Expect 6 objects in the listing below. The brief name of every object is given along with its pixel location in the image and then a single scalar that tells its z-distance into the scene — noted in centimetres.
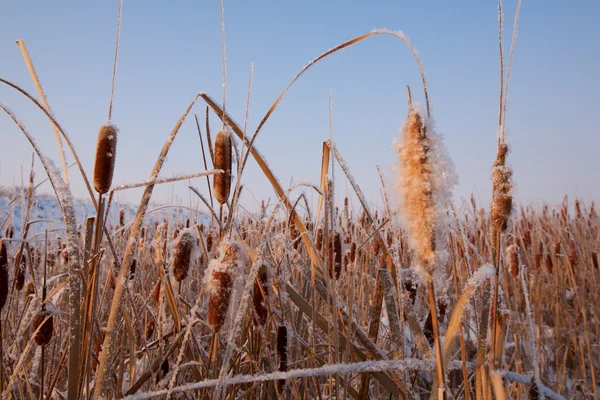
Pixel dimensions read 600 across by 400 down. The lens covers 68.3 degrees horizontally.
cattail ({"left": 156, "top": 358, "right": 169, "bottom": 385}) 133
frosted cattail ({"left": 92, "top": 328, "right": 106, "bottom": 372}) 140
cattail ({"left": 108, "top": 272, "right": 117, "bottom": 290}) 170
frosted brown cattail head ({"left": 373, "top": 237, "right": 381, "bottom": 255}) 247
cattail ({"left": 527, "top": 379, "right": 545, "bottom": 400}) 79
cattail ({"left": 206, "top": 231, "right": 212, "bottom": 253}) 217
